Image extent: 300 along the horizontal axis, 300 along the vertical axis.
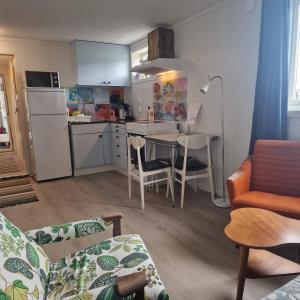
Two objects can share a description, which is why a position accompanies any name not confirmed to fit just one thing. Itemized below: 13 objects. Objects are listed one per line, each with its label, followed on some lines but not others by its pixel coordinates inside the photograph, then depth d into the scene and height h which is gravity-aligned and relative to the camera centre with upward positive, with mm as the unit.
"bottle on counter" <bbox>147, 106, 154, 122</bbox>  4382 -104
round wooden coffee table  1384 -723
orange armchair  2043 -640
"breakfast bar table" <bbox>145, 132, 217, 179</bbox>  3066 -404
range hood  3627 +605
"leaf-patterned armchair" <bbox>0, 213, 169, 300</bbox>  928 -719
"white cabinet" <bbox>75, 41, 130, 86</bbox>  4504 +824
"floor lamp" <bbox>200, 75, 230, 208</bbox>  3008 -892
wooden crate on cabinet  3709 +931
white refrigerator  4066 -354
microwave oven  4027 +510
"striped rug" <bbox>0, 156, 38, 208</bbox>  3375 -1126
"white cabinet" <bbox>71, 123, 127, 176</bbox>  4465 -666
